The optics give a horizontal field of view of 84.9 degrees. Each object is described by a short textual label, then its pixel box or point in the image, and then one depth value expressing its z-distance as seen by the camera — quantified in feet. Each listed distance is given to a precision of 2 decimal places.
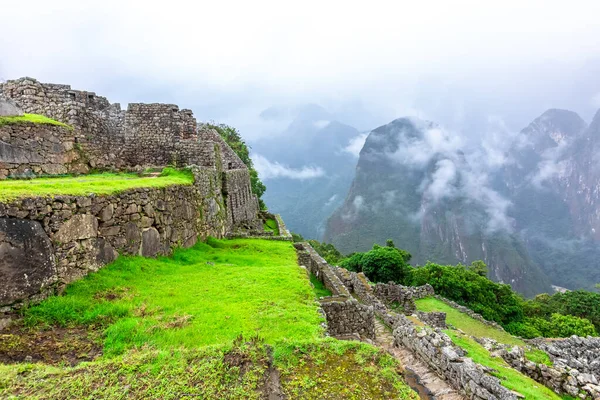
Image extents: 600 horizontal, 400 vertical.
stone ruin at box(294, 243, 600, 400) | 23.98
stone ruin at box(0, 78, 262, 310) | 18.16
